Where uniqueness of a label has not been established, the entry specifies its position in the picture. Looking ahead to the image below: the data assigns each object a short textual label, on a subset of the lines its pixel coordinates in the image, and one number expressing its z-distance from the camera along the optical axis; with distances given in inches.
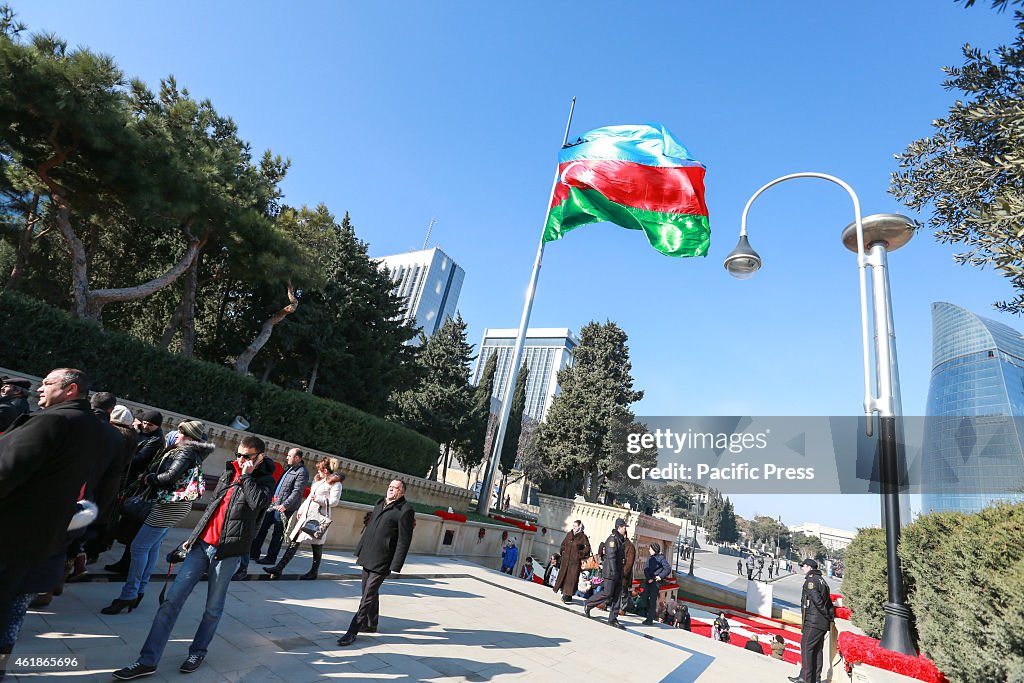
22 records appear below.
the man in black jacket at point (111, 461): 144.4
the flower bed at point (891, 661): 245.4
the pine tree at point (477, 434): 1584.2
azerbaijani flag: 600.4
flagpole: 577.3
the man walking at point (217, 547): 149.7
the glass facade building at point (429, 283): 5152.6
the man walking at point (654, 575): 438.6
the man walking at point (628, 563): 396.5
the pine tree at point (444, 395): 1526.8
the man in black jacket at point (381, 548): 218.7
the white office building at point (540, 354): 6373.0
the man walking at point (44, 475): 109.1
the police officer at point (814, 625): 292.4
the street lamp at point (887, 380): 274.2
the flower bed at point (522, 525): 909.3
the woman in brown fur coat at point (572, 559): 427.8
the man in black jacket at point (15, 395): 210.9
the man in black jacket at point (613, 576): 378.9
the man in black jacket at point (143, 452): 219.1
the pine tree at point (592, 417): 1376.7
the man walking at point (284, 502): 299.0
